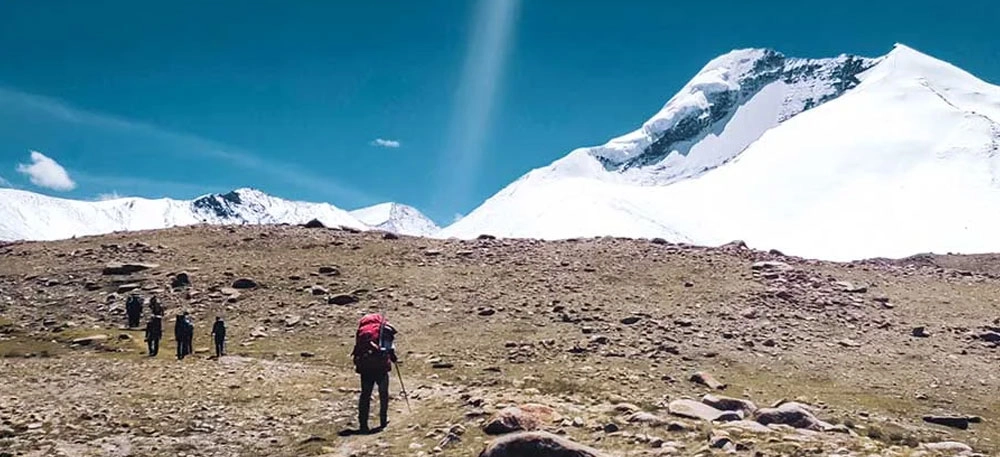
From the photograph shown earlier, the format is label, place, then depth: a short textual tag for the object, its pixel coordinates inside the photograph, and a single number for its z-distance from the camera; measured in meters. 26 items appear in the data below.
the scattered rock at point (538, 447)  14.42
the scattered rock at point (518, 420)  17.19
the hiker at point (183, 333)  31.80
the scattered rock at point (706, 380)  25.05
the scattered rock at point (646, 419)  17.50
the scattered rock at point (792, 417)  17.86
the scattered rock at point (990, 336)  32.09
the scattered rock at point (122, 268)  43.25
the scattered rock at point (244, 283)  40.59
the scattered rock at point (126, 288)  40.73
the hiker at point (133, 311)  36.81
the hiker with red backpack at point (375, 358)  19.84
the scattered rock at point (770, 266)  40.75
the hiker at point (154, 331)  31.91
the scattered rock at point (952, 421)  21.56
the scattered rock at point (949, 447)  16.42
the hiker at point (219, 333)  32.00
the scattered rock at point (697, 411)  18.66
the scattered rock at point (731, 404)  19.71
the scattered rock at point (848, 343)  31.04
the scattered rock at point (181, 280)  41.19
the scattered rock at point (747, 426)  16.93
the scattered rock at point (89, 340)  33.38
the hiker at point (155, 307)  34.49
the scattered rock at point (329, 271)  42.41
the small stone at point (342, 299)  38.31
